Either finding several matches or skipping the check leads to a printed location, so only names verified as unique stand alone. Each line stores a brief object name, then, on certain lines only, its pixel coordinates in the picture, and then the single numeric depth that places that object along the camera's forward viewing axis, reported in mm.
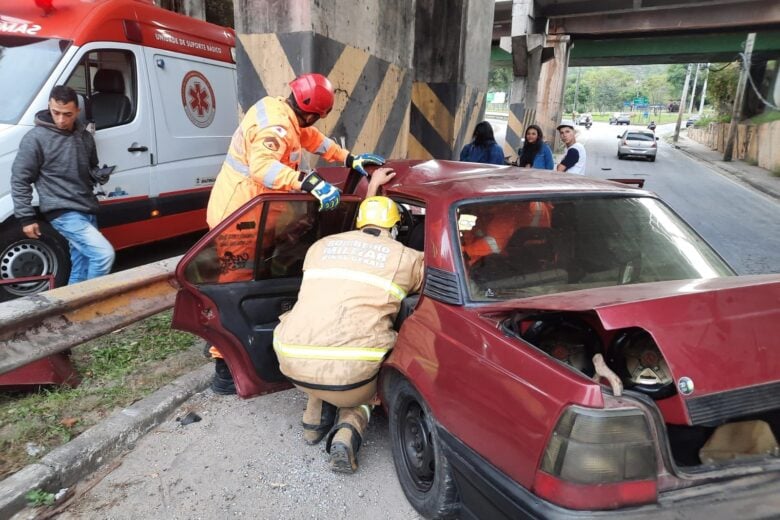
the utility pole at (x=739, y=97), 20203
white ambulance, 4477
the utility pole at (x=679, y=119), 38719
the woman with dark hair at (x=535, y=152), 6695
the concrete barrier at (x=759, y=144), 19044
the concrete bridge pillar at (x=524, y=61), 17453
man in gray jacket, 3824
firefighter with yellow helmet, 2398
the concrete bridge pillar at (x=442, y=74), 7336
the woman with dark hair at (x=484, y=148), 6395
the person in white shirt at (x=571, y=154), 6277
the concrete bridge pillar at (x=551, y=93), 20969
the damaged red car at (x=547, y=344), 1530
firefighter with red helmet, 3123
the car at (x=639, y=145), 23891
